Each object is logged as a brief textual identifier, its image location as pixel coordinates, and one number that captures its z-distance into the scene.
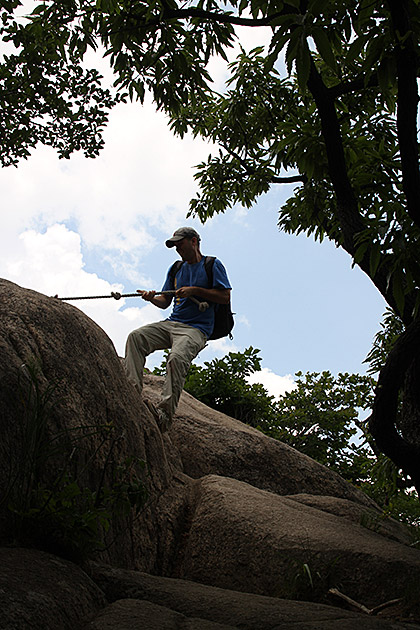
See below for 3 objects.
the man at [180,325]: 6.41
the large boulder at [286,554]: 4.52
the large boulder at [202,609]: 2.75
